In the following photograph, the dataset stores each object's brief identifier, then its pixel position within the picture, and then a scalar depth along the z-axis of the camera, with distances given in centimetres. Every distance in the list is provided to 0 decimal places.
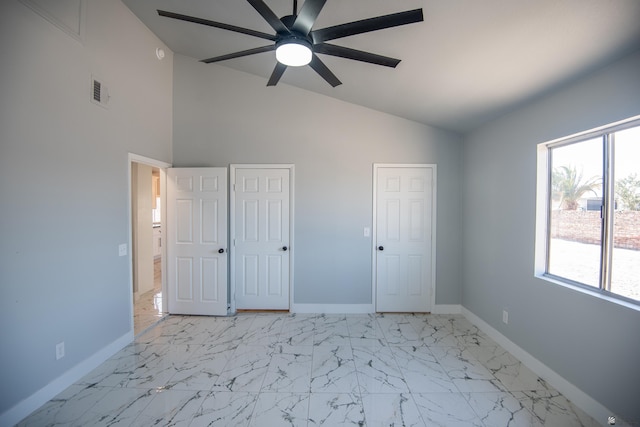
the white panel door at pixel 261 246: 341
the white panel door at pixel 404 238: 343
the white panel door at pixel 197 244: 331
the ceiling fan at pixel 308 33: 124
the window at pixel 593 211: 166
